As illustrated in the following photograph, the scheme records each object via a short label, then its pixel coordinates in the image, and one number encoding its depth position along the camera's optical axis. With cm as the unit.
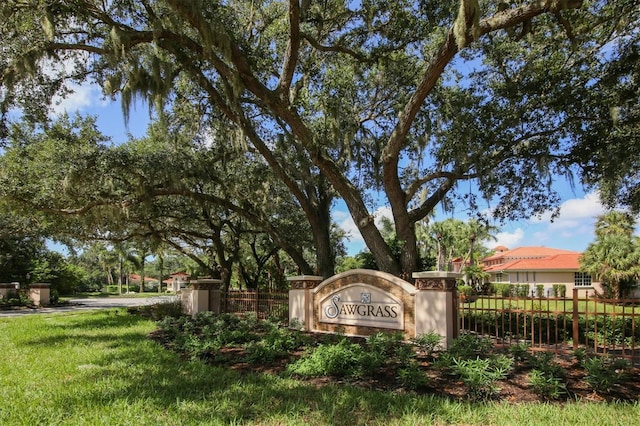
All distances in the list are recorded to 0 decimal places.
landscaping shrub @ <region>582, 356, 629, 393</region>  505
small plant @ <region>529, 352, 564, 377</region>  538
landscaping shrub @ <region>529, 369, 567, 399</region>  485
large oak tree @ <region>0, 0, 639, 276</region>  841
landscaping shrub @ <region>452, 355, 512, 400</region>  491
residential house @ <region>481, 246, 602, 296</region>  3414
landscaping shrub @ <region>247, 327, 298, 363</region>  686
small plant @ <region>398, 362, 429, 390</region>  524
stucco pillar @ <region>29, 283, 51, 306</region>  2530
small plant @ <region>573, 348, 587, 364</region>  629
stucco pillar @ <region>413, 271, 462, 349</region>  770
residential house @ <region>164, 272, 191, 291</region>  6059
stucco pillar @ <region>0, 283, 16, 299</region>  2429
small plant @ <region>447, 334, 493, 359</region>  619
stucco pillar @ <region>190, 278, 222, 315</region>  1372
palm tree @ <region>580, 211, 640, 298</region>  2280
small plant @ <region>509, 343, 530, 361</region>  659
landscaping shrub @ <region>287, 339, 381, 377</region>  587
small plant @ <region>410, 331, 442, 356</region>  687
